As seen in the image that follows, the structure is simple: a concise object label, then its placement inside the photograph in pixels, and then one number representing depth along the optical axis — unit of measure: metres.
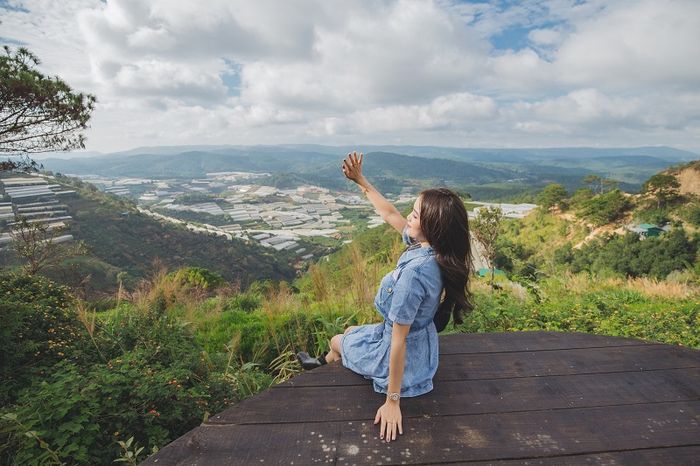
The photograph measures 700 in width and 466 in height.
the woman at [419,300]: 1.42
